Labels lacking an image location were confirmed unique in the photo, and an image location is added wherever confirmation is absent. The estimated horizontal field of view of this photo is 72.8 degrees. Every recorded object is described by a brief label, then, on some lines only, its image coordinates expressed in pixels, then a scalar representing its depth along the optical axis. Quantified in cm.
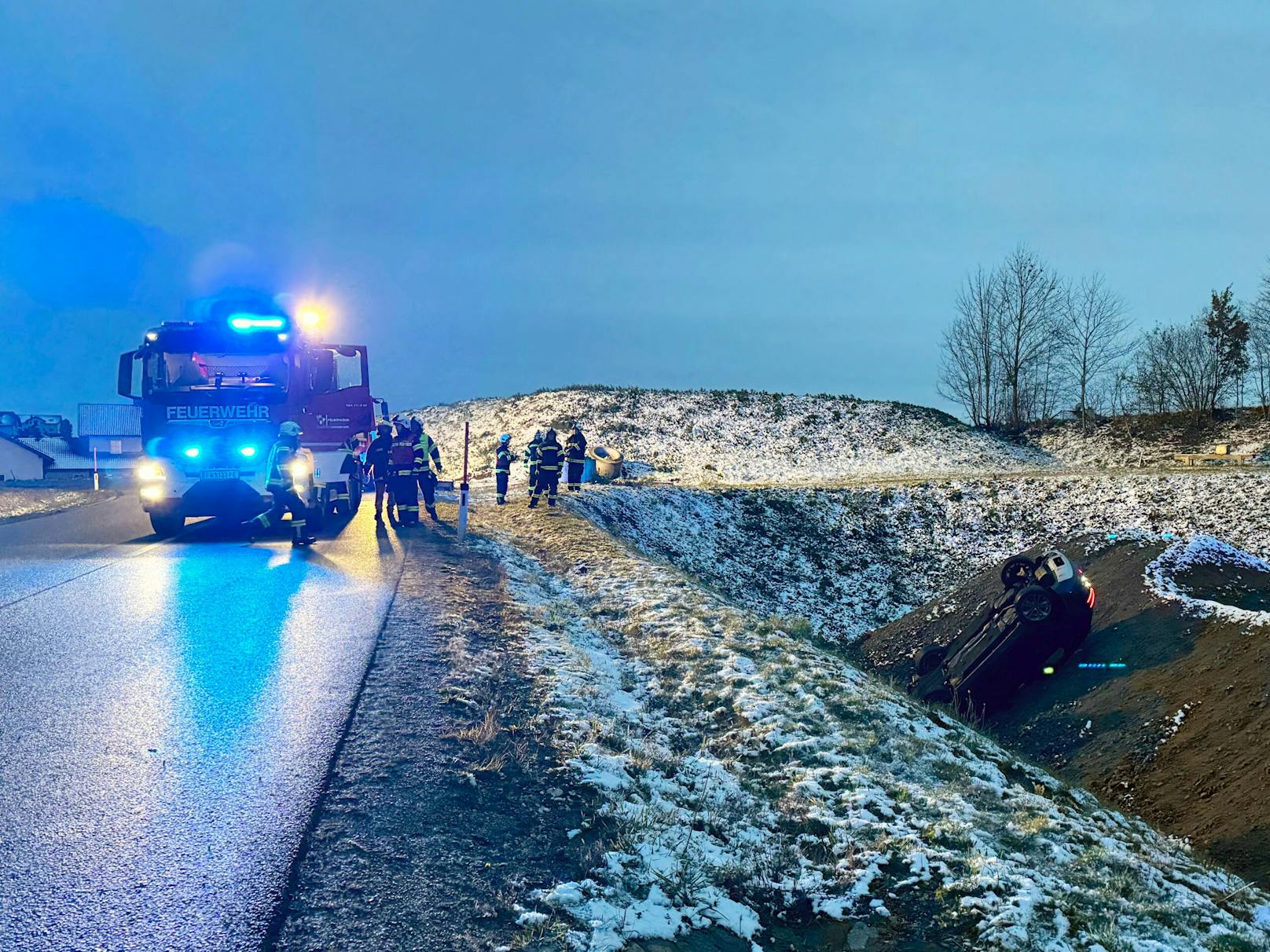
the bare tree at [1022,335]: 5112
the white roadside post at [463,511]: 1594
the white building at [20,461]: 3584
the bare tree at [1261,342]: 4728
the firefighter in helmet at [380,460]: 1655
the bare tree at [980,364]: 5216
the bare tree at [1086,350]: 5112
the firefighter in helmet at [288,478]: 1379
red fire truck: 1429
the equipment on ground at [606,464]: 3020
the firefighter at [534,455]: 1955
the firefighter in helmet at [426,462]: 1688
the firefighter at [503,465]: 2053
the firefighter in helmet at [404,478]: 1688
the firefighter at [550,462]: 1955
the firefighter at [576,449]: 2106
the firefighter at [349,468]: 1770
